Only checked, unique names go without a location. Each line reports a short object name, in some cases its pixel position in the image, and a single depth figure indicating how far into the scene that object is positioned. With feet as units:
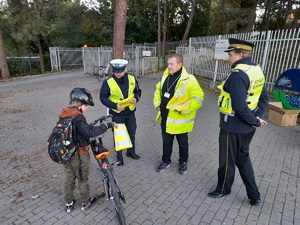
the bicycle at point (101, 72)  45.17
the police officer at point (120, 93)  11.20
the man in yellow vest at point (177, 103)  10.23
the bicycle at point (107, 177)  8.11
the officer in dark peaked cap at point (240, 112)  7.55
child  7.49
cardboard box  18.20
